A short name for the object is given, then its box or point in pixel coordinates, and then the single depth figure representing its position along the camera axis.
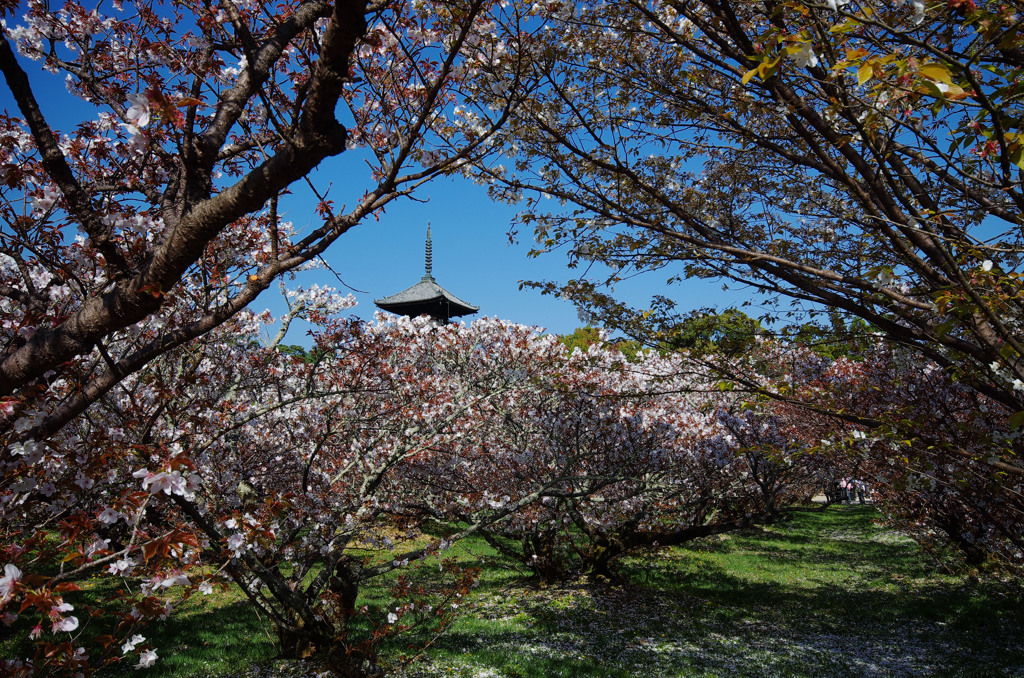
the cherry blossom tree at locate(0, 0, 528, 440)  2.02
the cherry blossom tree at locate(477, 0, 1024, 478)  2.20
